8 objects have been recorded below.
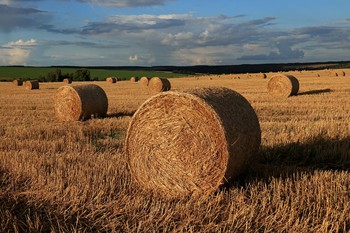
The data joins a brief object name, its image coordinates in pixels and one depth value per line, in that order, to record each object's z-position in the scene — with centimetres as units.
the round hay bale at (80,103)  1455
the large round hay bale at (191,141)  593
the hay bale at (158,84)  2961
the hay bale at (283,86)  2247
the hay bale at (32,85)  3694
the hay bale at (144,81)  3729
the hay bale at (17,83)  4338
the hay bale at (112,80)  4648
